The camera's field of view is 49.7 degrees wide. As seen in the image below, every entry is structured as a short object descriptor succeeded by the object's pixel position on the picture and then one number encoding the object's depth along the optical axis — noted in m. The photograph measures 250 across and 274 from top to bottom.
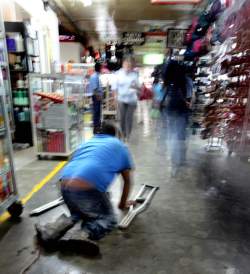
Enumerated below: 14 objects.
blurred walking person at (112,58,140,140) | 5.44
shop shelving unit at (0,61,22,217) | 2.57
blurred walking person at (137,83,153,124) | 9.06
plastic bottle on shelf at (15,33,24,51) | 5.43
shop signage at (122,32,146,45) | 12.14
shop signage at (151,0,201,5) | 5.48
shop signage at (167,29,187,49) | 7.13
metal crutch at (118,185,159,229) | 2.69
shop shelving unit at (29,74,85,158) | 4.45
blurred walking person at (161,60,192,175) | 3.94
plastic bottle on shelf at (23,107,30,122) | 5.64
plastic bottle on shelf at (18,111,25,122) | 5.61
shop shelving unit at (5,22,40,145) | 5.45
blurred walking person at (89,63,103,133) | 6.60
